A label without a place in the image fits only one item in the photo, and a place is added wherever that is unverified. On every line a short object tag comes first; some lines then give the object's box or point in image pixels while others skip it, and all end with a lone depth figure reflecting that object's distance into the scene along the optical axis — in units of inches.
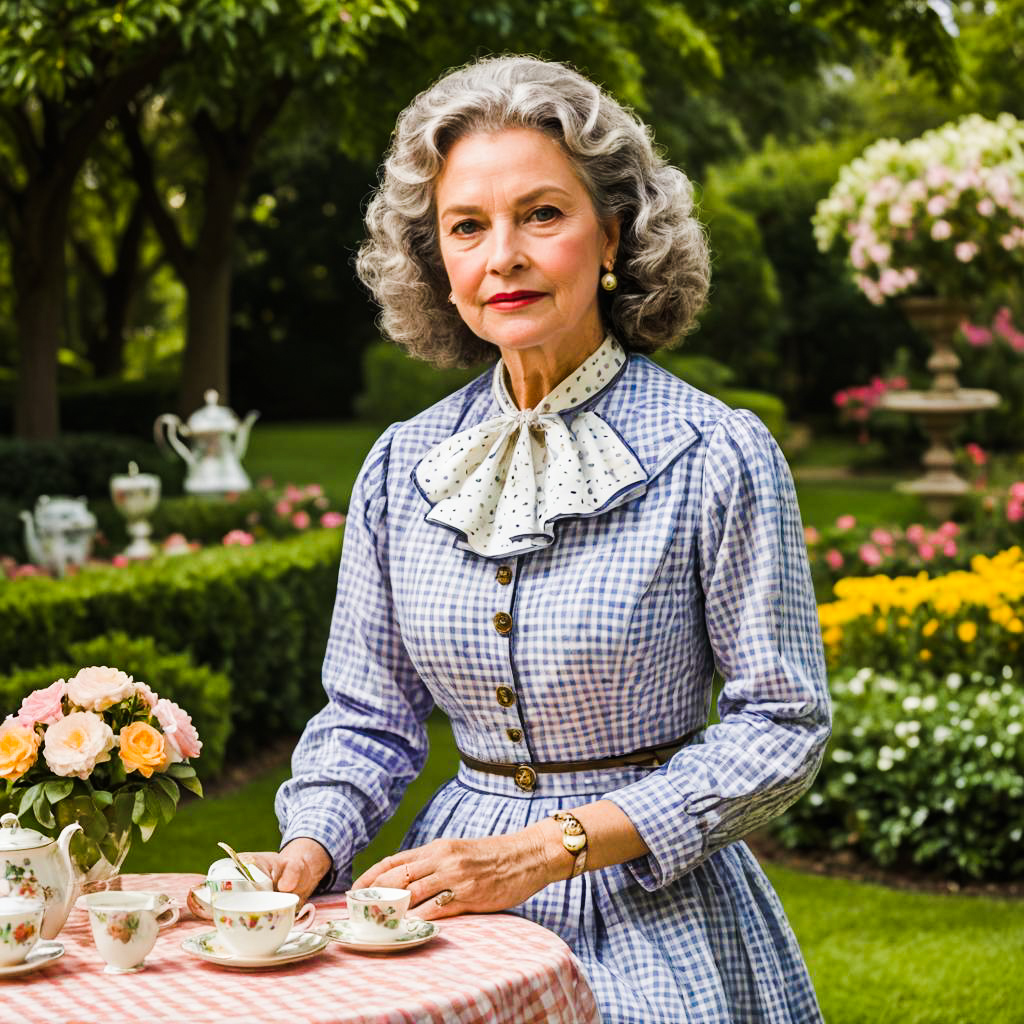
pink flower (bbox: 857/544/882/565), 323.6
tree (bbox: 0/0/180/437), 450.3
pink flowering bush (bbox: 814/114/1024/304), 388.5
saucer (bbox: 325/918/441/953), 75.9
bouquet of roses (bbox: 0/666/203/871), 81.4
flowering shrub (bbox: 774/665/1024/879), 219.1
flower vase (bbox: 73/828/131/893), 84.1
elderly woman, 85.6
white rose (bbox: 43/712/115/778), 81.1
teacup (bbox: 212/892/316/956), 73.8
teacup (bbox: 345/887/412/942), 76.5
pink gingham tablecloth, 68.2
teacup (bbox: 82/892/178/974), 74.3
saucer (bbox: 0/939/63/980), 73.0
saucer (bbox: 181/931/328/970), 73.9
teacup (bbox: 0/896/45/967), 73.3
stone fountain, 417.4
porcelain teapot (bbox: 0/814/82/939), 77.5
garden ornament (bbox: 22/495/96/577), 353.4
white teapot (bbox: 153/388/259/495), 422.0
